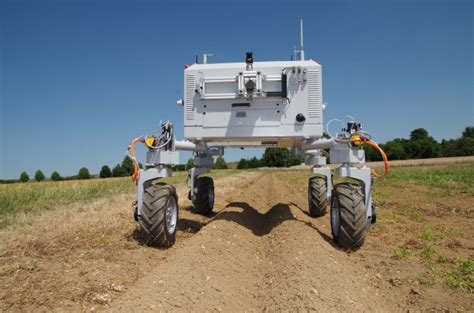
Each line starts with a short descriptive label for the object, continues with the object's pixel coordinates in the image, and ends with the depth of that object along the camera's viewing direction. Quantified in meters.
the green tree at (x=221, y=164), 70.19
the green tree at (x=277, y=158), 71.31
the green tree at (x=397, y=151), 80.69
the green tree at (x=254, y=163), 87.11
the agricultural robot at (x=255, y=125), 5.69
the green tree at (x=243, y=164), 87.44
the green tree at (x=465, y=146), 71.88
